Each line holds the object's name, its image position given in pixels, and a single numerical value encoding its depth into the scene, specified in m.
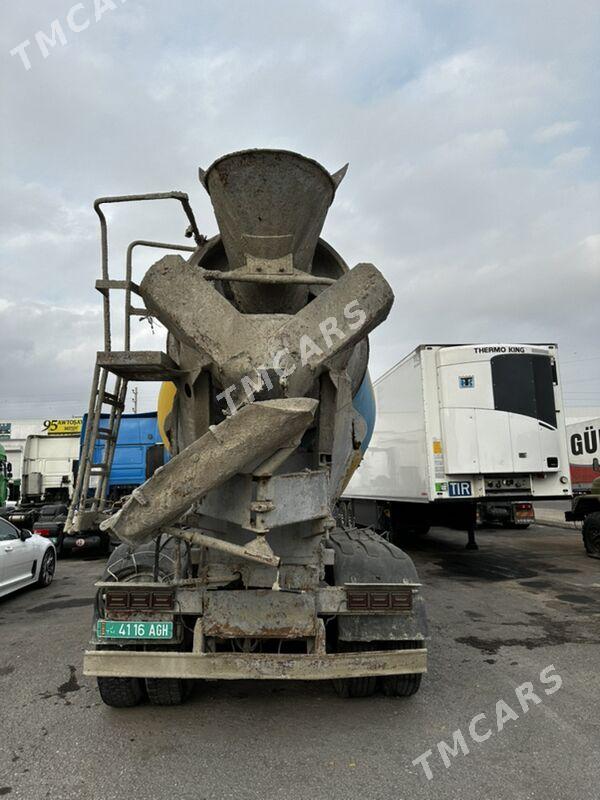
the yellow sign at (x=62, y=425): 24.83
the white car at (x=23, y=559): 7.50
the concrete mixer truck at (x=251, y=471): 2.83
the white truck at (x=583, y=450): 14.78
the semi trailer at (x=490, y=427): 8.72
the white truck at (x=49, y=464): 17.78
